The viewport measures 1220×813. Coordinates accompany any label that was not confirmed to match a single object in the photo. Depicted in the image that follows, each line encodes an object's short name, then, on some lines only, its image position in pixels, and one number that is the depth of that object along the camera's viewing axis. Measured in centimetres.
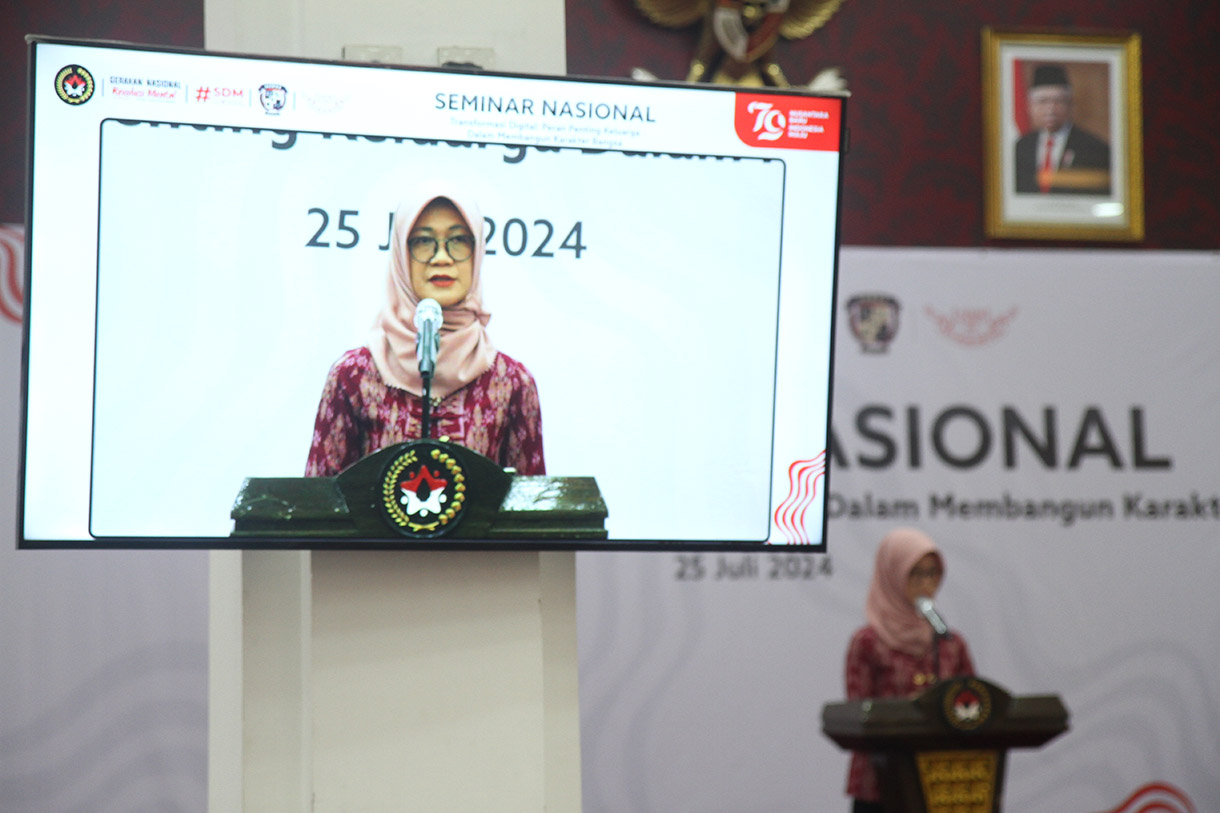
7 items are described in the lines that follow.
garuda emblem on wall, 813
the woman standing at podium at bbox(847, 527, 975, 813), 643
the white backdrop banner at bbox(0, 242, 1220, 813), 775
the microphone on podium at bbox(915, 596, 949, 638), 582
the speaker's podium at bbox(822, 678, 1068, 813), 525
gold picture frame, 849
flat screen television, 361
